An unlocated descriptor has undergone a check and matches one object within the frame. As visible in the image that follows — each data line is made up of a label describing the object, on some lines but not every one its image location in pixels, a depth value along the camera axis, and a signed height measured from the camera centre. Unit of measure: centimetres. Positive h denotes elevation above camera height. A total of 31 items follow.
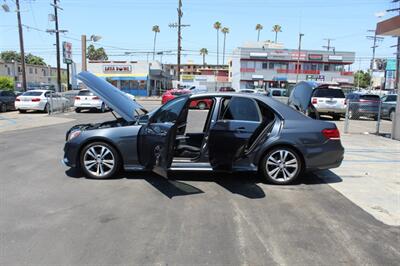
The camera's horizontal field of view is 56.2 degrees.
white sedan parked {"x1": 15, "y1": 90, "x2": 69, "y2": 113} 2195 -130
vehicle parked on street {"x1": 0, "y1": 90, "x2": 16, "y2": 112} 2303 -137
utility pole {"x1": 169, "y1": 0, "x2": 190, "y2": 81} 4672 +694
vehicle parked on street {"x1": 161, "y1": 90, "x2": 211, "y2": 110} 3146 -111
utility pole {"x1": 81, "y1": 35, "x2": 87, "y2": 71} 3653 +315
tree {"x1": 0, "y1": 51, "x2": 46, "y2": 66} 11756 +712
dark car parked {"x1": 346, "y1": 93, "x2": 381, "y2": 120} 1918 -125
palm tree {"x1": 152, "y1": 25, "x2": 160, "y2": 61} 10138 +1398
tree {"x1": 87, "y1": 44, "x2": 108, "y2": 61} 11362 +810
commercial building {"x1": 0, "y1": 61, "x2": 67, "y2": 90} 7395 +141
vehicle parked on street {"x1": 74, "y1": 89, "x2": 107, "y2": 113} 2275 -137
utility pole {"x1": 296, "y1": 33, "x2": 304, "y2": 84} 6712 +406
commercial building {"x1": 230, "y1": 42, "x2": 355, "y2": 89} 7175 +332
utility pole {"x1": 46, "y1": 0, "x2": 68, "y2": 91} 3775 +471
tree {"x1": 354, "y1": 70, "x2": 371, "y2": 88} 12269 +162
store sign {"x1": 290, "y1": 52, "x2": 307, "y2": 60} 7206 +529
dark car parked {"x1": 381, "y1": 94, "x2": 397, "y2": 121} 2064 -118
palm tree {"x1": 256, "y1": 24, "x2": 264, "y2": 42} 11444 +1681
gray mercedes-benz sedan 620 -100
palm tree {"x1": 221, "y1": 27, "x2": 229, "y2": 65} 11324 +1548
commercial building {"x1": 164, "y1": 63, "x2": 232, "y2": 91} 6208 +45
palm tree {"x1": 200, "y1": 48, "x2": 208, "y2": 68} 13062 +1020
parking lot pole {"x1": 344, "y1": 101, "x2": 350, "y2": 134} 1396 -141
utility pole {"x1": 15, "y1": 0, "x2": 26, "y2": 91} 3428 +418
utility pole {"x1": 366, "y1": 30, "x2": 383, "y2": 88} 6456 +695
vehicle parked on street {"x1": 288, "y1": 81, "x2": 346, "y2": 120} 1942 -91
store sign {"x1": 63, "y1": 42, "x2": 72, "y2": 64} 3916 +284
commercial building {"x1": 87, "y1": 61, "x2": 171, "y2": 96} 5653 +107
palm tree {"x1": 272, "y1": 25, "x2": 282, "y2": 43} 11050 +1571
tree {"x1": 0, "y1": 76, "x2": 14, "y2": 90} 5158 -66
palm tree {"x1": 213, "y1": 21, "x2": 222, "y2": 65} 10950 +1641
